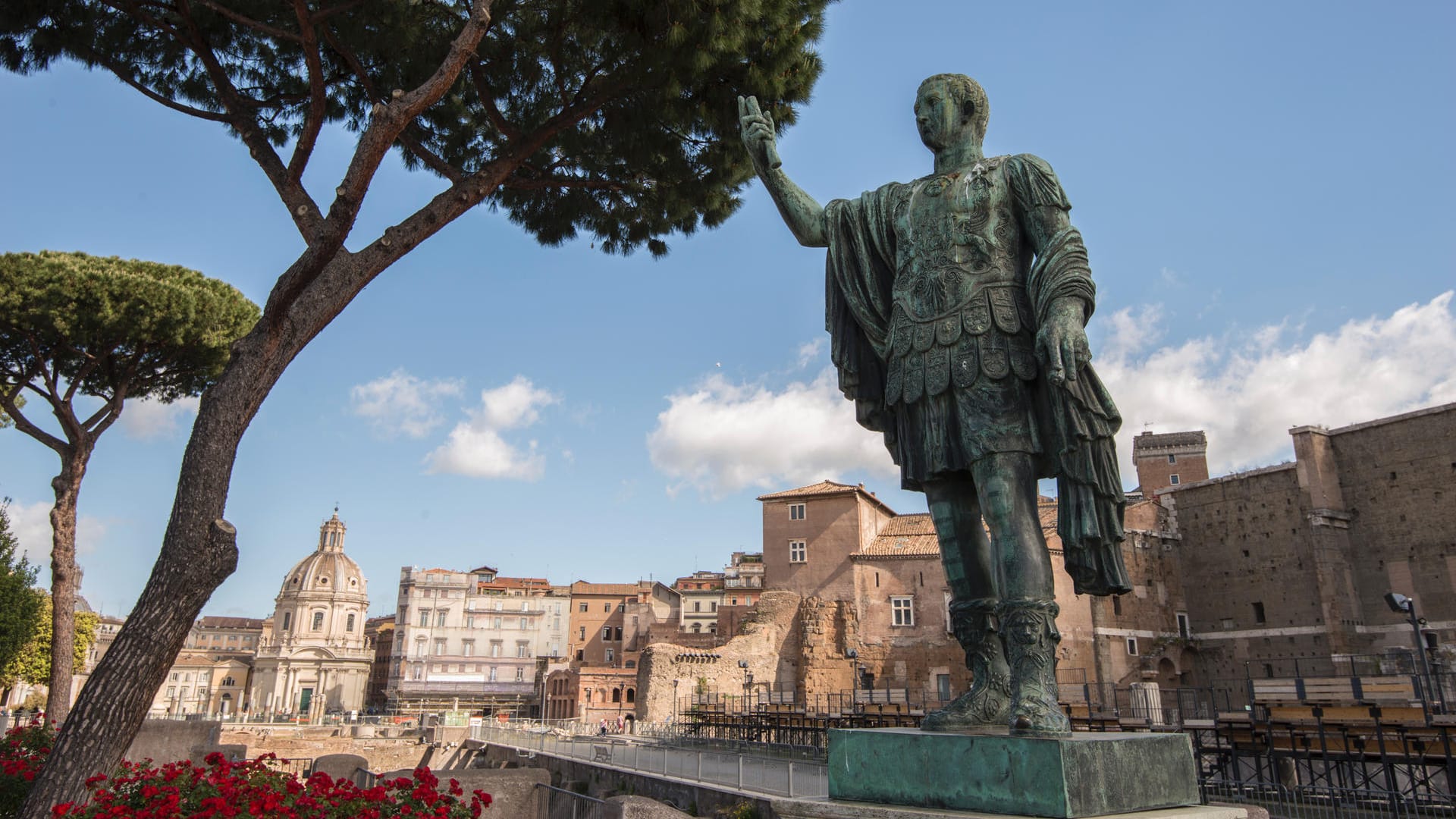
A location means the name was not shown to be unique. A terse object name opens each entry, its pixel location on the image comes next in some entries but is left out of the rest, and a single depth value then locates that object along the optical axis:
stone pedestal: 2.22
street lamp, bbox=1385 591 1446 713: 13.32
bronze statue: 2.79
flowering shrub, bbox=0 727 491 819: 4.50
